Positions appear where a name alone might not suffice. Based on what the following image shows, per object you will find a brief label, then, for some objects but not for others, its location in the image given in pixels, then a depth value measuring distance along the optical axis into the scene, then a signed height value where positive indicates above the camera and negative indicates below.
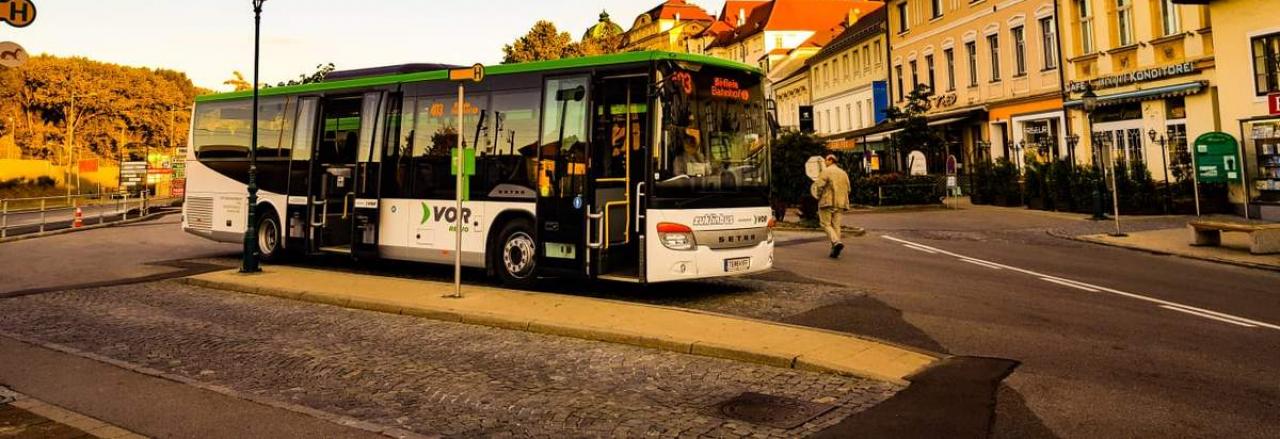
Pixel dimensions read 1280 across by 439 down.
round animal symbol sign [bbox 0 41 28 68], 7.98 +2.30
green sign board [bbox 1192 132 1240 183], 20.53 +2.36
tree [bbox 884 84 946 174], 32.62 +5.25
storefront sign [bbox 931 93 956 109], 37.25 +7.51
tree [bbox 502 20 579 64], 50.78 +14.65
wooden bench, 14.12 +0.13
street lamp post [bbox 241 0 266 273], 13.23 +0.71
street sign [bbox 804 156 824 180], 20.44 +2.29
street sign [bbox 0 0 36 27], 8.03 +2.80
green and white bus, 9.37 +1.28
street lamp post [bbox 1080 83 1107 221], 20.86 +2.14
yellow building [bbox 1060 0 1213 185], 22.73 +5.60
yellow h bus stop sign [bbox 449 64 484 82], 10.43 +2.61
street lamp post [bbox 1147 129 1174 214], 22.30 +2.93
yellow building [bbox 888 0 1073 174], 30.17 +8.11
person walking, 14.09 +1.00
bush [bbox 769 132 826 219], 23.03 +2.68
